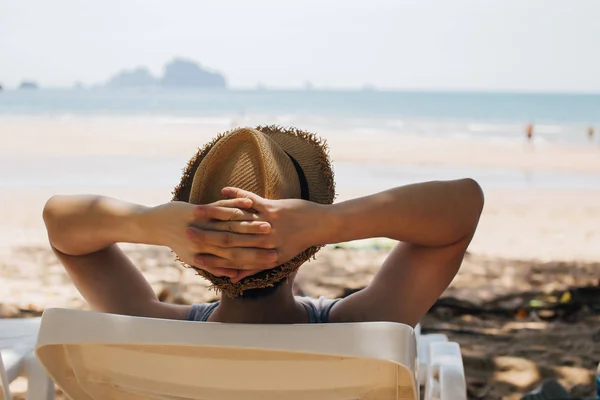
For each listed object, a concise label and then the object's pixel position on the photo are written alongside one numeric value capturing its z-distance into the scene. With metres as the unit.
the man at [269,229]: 1.23
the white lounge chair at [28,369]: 1.58
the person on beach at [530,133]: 20.07
